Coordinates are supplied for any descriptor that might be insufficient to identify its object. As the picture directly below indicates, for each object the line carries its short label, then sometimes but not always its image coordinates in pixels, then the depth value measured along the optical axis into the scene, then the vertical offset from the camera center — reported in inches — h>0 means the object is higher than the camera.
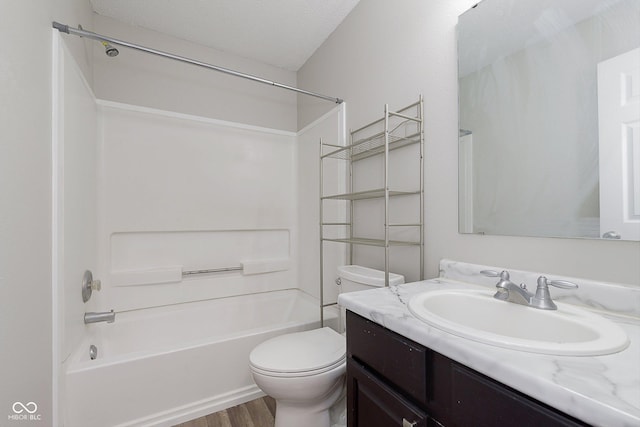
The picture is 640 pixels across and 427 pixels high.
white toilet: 46.1 -26.9
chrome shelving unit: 52.4 +14.6
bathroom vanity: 16.9 -12.3
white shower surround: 52.3 -10.8
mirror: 30.1 +12.5
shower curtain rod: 48.0 +35.3
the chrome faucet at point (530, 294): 30.7 -9.4
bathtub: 51.4 -33.2
